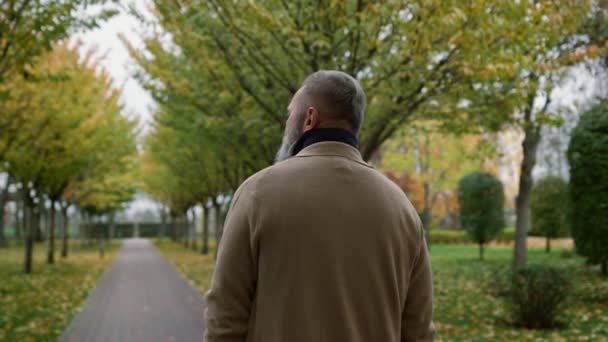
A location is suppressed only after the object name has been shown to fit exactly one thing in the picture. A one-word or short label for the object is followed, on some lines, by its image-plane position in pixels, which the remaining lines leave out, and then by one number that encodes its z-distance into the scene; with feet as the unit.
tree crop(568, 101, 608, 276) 32.07
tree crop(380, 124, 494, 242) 93.45
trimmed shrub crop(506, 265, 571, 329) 25.94
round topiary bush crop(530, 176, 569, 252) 75.41
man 5.80
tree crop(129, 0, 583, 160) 22.24
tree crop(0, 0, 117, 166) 25.62
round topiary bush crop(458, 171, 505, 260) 72.95
